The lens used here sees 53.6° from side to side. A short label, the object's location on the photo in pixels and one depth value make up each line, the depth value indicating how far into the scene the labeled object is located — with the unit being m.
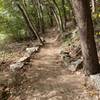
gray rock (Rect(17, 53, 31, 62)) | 4.80
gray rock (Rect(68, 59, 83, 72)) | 3.62
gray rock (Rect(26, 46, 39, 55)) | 6.06
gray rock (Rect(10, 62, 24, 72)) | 4.22
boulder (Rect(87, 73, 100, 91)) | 2.68
